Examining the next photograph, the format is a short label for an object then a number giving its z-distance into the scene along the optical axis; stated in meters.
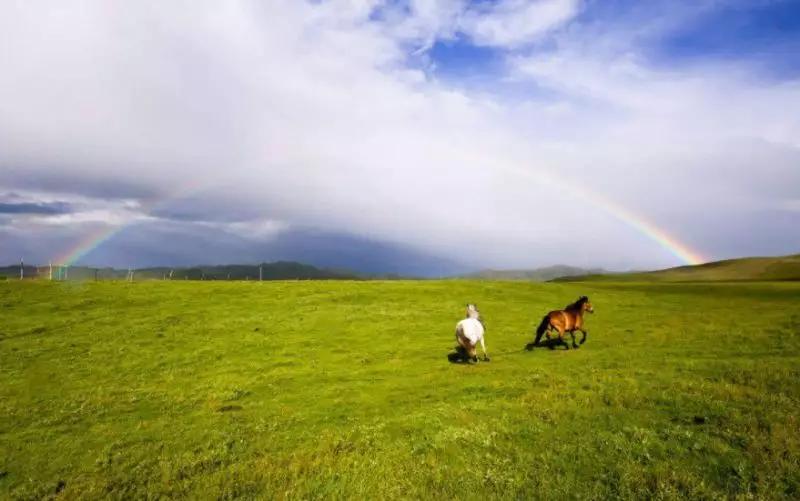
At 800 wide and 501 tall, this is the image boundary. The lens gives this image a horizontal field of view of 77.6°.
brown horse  32.81
